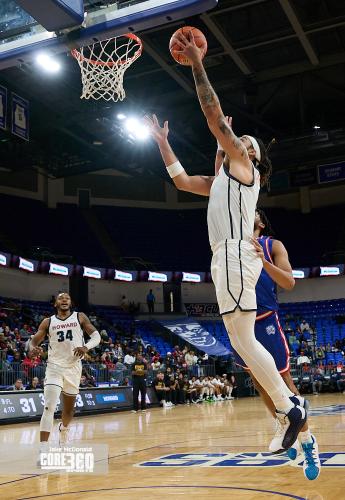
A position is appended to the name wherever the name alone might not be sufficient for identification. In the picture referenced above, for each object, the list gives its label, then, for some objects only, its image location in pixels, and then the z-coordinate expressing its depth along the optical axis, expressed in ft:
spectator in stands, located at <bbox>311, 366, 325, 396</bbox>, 86.33
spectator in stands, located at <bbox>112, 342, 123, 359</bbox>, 78.48
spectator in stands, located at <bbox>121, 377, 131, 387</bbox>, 67.68
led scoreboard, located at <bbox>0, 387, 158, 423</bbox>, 47.48
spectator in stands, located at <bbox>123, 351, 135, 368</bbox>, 72.80
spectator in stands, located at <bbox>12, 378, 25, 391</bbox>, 51.39
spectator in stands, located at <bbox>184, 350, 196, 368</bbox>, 83.71
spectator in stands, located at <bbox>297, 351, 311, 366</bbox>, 88.40
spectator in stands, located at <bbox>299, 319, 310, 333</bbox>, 104.09
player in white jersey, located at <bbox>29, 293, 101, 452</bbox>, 24.41
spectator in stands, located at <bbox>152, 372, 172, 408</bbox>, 70.18
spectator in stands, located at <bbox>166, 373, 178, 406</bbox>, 72.49
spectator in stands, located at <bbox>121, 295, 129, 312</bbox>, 109.50
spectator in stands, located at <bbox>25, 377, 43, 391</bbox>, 53.26
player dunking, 12.61
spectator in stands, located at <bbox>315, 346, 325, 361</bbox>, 94.94
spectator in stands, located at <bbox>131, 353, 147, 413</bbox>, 59.00
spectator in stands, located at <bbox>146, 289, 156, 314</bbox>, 110.42
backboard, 20.62
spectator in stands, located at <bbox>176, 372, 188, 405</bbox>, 74.08
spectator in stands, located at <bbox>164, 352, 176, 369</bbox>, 77.41
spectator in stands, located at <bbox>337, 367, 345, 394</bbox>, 86.99
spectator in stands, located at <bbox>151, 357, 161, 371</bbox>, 74.59
